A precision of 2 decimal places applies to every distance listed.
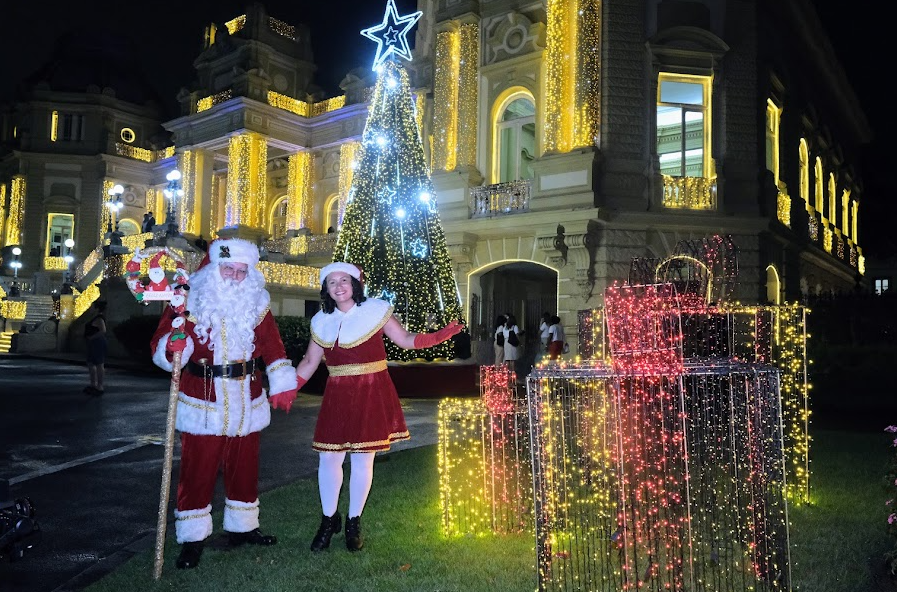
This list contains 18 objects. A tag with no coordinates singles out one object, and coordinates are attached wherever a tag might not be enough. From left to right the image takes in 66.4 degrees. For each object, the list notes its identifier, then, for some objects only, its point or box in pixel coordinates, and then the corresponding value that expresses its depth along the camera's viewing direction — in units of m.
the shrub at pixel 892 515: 4.00
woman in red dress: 4.69
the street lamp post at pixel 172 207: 23.93
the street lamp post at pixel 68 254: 37.09
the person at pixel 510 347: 14.84
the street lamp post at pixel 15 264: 36.86
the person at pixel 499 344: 15.10
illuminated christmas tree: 13.55
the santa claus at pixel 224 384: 4.51
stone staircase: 28.14
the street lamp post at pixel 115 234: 26.60
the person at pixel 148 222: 26.34
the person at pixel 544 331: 14.61
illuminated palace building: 14.90
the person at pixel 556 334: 13.18
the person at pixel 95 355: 13.34
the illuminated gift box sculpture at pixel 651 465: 3.90
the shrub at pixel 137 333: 20.03
